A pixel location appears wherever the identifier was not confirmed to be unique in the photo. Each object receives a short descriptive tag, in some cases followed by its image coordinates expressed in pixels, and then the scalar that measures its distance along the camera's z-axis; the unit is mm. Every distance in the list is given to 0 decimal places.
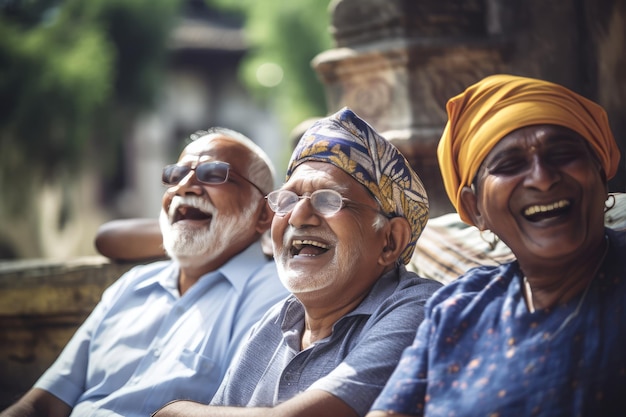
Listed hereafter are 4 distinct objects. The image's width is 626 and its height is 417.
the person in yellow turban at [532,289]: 2150
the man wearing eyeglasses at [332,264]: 2809
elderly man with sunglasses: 3531
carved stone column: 4930
